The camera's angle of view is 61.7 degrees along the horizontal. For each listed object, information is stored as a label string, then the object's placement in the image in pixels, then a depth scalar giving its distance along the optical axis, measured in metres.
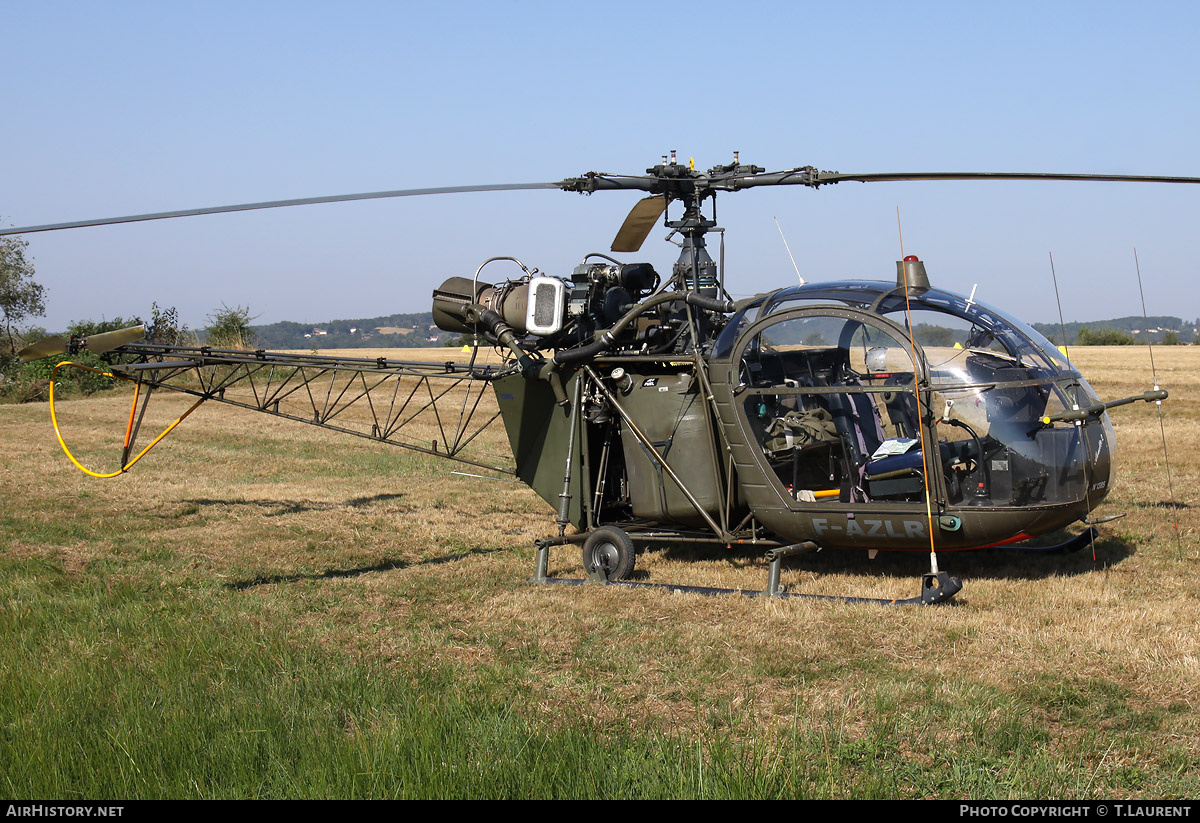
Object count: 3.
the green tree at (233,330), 34.33
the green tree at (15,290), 42.72
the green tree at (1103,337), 54.72
